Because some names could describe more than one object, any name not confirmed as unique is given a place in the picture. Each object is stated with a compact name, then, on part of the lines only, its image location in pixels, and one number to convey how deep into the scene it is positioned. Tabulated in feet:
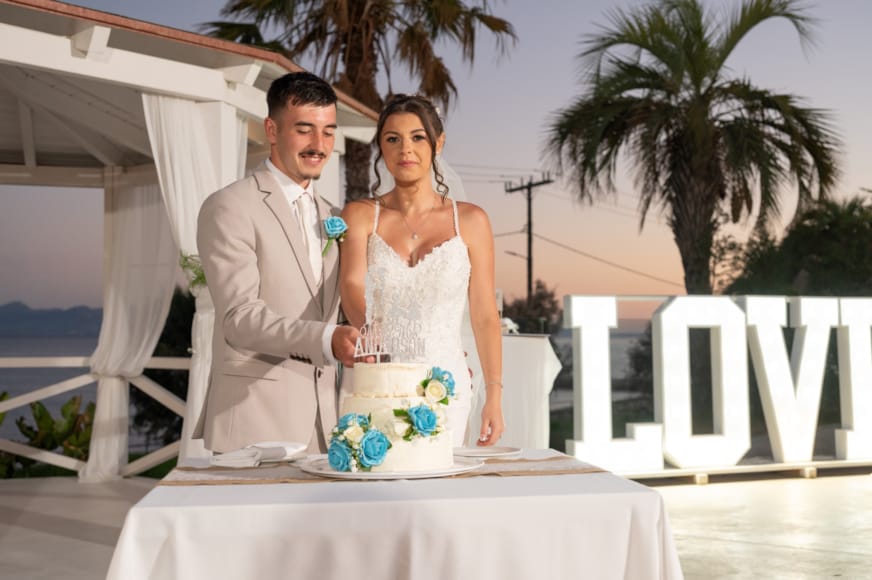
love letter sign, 29.04
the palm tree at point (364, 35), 43.29
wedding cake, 7.09
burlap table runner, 7.18
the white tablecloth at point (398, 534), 6.17
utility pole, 113.39
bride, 10.52
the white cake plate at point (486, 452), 8.48
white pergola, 21.48
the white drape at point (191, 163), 23.84
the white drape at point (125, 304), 31.19
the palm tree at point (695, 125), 44.55
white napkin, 7.84
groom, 8.84
